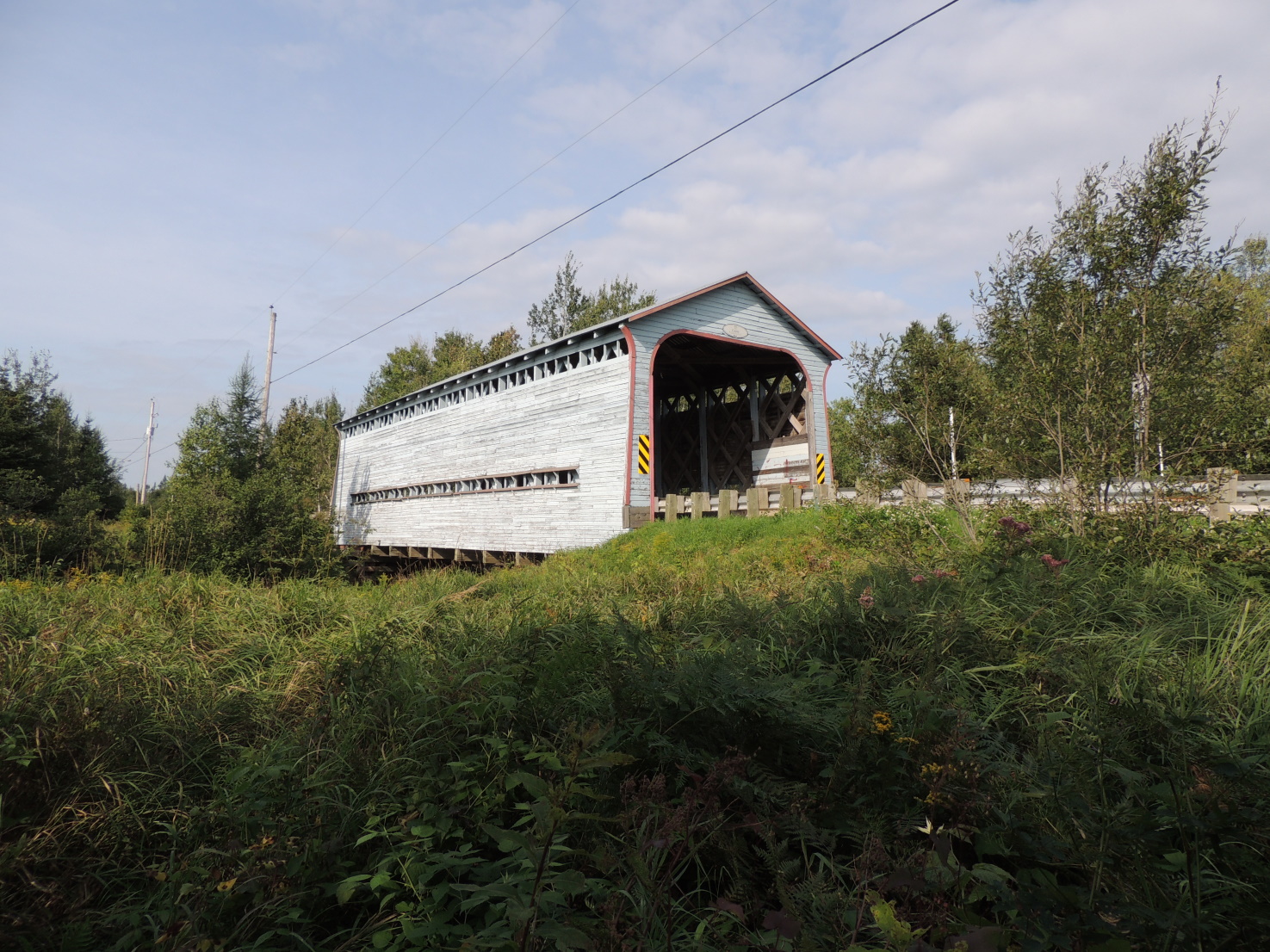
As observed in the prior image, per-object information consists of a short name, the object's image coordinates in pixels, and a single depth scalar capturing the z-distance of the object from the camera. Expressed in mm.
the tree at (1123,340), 6199
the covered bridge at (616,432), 13672
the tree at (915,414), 8031
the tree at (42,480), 8445
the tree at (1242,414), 5887
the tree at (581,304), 36719
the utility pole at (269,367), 28319
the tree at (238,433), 16656
